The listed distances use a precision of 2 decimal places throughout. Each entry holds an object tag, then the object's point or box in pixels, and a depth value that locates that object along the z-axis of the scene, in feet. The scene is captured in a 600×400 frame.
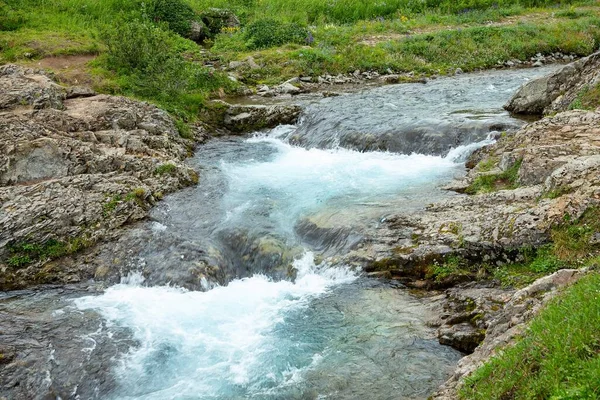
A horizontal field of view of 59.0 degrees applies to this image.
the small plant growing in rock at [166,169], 51.49
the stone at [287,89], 85.20
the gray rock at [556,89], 55.67
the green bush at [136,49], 72.08
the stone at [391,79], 90.02
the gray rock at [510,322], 21.25
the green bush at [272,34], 108.27
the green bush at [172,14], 112.16
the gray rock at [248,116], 71.20
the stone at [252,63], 96.24
